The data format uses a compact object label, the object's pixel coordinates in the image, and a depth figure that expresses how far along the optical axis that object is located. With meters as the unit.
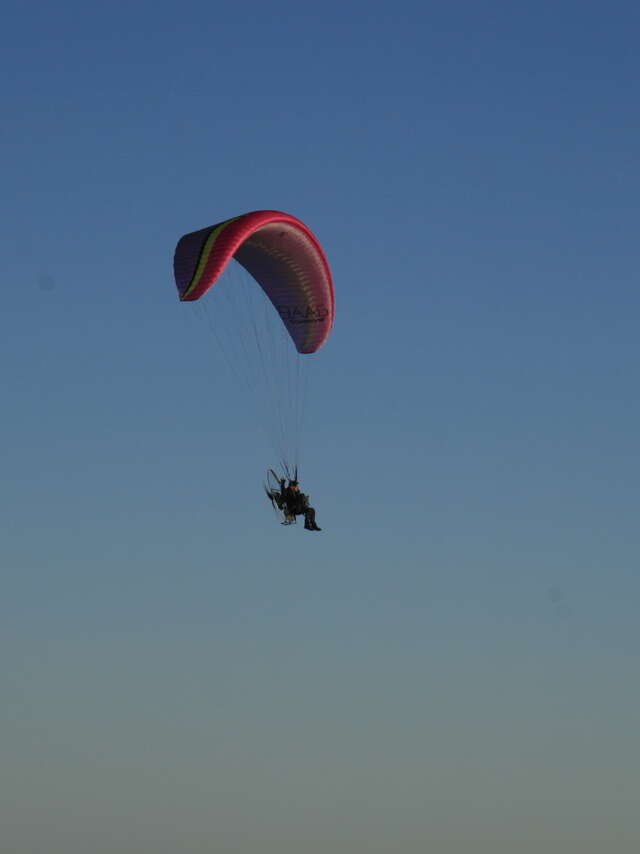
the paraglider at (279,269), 97.06
